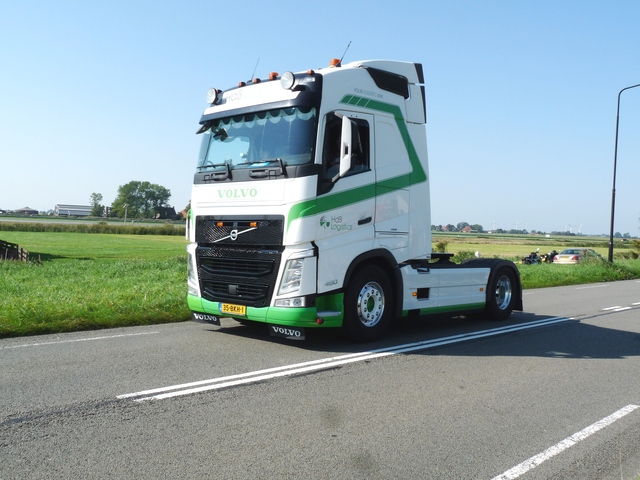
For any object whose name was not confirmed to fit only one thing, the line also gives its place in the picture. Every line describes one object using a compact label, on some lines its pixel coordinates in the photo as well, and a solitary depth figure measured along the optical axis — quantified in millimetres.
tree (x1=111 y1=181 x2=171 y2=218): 152250
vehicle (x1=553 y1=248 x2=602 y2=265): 32812
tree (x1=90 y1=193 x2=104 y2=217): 170500
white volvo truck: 7336
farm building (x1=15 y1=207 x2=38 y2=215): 183750
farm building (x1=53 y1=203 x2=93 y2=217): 176875
